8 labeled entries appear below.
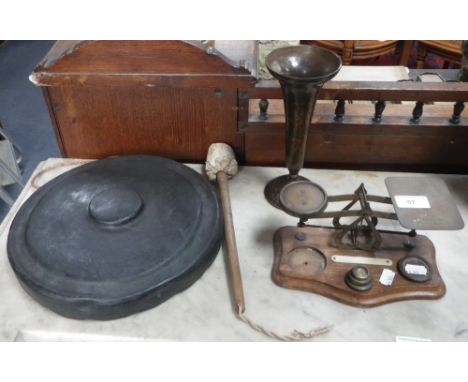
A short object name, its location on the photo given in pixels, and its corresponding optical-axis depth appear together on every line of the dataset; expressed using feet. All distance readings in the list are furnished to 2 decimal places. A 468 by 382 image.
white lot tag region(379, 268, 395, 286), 3.42
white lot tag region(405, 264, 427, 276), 3.46
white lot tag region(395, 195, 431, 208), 3.43
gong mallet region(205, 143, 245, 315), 3.43
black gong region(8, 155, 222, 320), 3.21
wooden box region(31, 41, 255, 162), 3.99
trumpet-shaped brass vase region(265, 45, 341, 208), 3.31
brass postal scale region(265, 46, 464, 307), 3.36
